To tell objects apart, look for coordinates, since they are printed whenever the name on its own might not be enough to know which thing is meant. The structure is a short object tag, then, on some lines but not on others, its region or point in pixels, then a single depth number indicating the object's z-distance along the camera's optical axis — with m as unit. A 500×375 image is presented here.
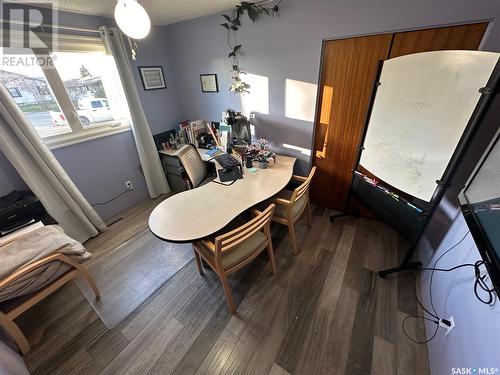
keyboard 2.00
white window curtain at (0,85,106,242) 1.66
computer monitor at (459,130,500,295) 0.82
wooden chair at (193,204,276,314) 1.28
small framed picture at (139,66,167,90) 2.68
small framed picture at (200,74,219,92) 2.73
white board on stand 1.13
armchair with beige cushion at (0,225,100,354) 1.21
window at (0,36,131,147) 1.89
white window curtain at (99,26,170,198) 2.21
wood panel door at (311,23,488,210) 1.45
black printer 1.60
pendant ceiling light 1.15
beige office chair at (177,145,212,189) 2.16
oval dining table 1.36
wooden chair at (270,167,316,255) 1.71
